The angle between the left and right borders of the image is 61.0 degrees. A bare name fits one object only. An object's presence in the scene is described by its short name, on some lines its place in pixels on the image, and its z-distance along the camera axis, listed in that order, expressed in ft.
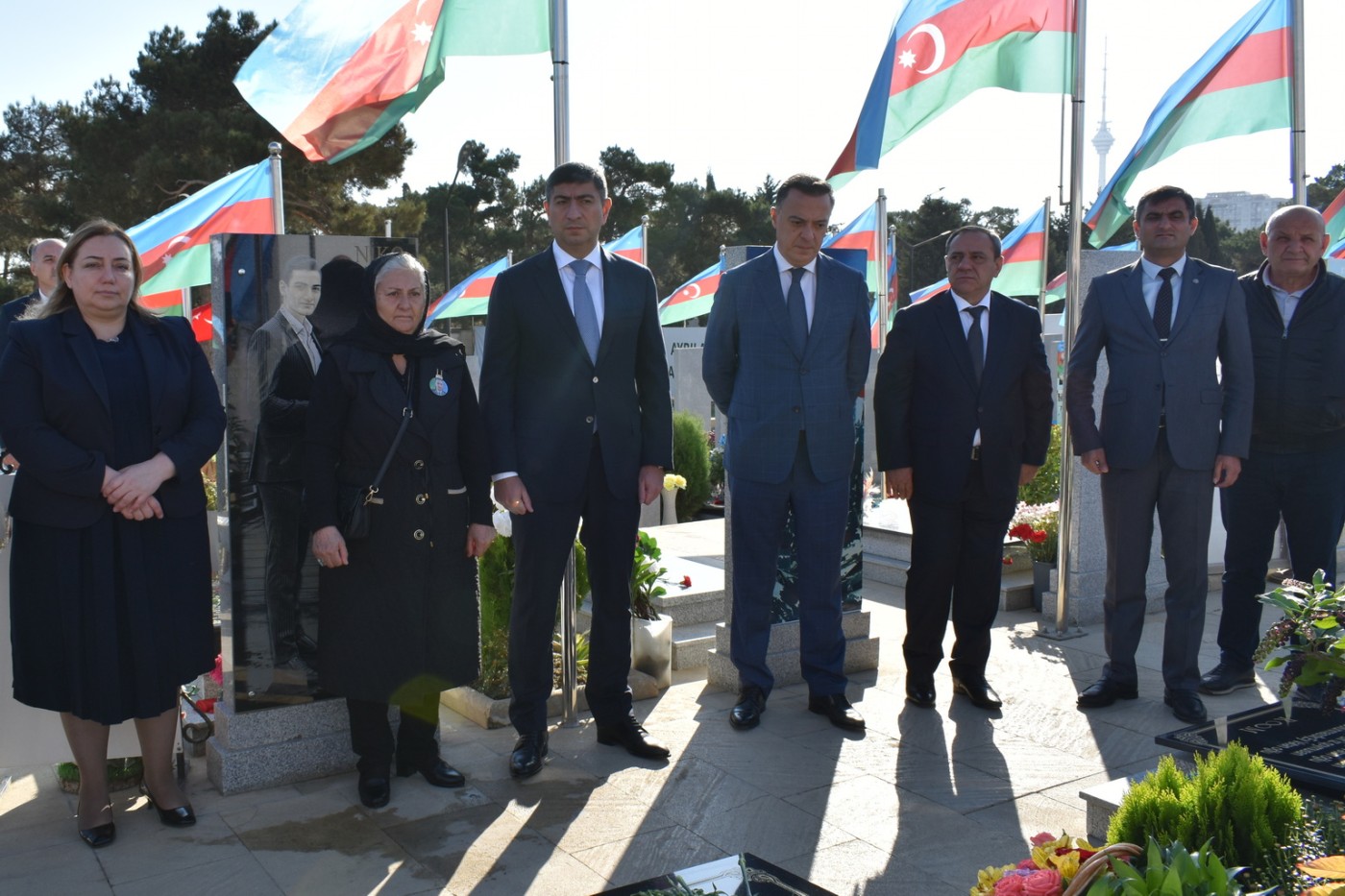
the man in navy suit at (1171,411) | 15.46
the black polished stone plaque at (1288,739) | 9.50
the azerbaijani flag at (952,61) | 19.94
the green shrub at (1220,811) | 7.40
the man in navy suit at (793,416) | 15.19
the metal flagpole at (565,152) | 15.76
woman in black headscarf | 12.64
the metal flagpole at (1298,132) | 20.88
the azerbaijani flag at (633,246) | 46.39
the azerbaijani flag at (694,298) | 55.47
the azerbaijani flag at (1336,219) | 31.96
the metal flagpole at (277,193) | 23.23
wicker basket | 6.12
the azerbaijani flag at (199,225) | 26.45
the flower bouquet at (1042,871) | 6.46
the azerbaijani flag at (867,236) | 40.40
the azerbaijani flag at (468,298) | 55.52
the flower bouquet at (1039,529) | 23.17
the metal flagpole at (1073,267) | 19.75
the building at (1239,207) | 412.44
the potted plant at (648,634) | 17.61
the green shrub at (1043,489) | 29.19
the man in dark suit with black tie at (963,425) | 15.62
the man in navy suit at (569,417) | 13.92
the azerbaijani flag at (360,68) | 16.02
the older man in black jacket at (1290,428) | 16.28
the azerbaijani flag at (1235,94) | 20.92
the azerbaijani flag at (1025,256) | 46.60
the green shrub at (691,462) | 40.32
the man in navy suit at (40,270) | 19.22
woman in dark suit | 11.60
